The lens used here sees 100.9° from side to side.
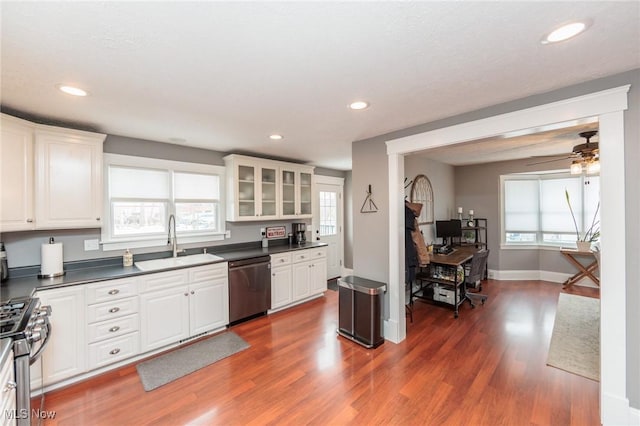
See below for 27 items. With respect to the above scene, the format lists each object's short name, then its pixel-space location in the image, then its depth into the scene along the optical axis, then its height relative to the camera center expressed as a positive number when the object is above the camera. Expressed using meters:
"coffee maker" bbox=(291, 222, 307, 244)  4.79 -0.33
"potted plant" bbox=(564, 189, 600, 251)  4.80 -0.48
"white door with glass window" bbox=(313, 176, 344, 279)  5.44 -0.13
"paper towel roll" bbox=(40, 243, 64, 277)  2.49 -0.42
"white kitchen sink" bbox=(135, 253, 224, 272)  2.90 -0.57
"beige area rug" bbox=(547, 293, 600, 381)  2.57 -1.50
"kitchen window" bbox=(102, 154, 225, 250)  3.06 +0.18
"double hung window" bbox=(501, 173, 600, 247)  5.15 +0.05
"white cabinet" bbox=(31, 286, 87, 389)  2.19 -1.06
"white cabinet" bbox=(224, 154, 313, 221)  3.87 +0.39
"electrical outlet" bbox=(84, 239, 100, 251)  2.86 -0.32
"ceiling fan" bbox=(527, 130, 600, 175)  3.16 +0.68
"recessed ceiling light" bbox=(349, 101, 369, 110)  2.17 +0.90
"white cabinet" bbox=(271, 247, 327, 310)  3.92 -1.00
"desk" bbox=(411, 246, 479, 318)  3.78 -1.01
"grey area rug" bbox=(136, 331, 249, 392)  2.44 -1.49
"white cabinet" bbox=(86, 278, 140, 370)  2.42 -1.02
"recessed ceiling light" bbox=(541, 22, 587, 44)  1.28 +0.89
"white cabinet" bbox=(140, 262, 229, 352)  2.75 -1.02
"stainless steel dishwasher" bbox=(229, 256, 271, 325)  3.44 -1.01
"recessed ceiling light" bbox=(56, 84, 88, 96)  1.85 +0.91
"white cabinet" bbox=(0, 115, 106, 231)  2.20 +0.36
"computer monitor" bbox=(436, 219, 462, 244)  5.06 -0.33
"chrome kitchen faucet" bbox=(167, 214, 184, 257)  3.43 -0.33
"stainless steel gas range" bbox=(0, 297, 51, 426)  1.41 -0.70
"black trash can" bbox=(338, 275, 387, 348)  2.94 -1.14
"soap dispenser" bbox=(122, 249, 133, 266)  3.01 -0.50
